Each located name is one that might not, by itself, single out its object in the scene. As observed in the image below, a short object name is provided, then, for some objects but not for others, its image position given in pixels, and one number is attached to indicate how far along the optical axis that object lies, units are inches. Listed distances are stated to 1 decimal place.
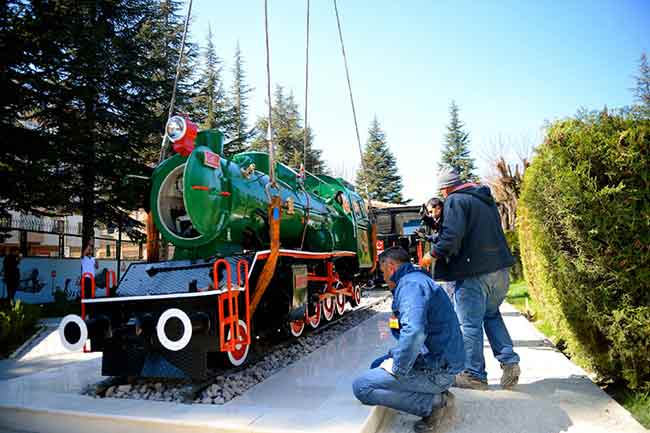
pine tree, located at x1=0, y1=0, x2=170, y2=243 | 416.2
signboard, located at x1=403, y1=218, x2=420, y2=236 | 604.7
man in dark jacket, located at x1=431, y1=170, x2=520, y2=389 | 154.3
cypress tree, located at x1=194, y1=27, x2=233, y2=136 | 877.6
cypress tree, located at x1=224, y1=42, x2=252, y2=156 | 871.7
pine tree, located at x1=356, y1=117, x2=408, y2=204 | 1678.2
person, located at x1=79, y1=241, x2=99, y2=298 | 400.5
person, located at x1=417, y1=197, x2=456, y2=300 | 181.2
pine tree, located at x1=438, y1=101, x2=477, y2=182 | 1638.8
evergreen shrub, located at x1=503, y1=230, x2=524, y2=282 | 575.0
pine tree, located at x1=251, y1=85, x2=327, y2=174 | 1343.5
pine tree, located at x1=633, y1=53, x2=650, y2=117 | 1508.4
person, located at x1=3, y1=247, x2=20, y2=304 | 436.1
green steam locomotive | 154.4
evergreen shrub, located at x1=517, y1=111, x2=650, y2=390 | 140.7
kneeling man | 115.5
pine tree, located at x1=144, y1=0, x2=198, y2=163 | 596.1
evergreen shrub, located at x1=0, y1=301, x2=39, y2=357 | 254.8
